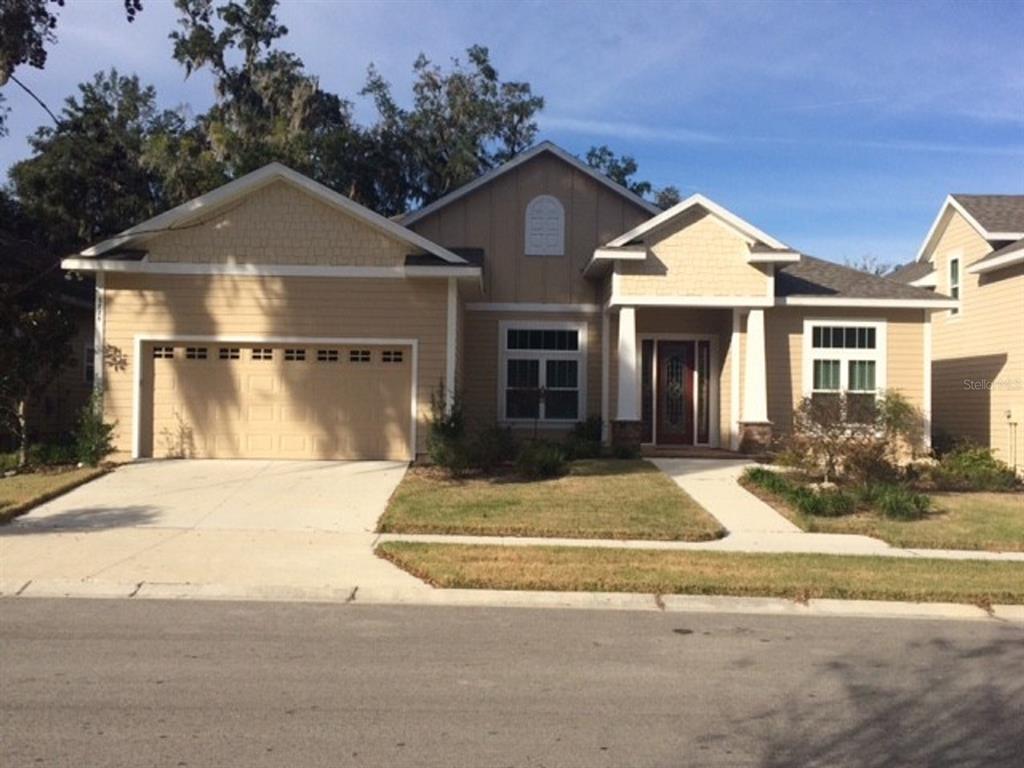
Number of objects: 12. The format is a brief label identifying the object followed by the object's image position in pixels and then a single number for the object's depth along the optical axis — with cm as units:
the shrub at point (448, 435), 1636
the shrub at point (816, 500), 1388
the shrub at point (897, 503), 1380
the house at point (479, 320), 1809
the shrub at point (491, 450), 1666
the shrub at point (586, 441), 1888
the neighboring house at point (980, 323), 2064
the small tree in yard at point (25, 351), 1705
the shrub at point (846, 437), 1544
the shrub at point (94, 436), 1727
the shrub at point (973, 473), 1706
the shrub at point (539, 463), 1627
